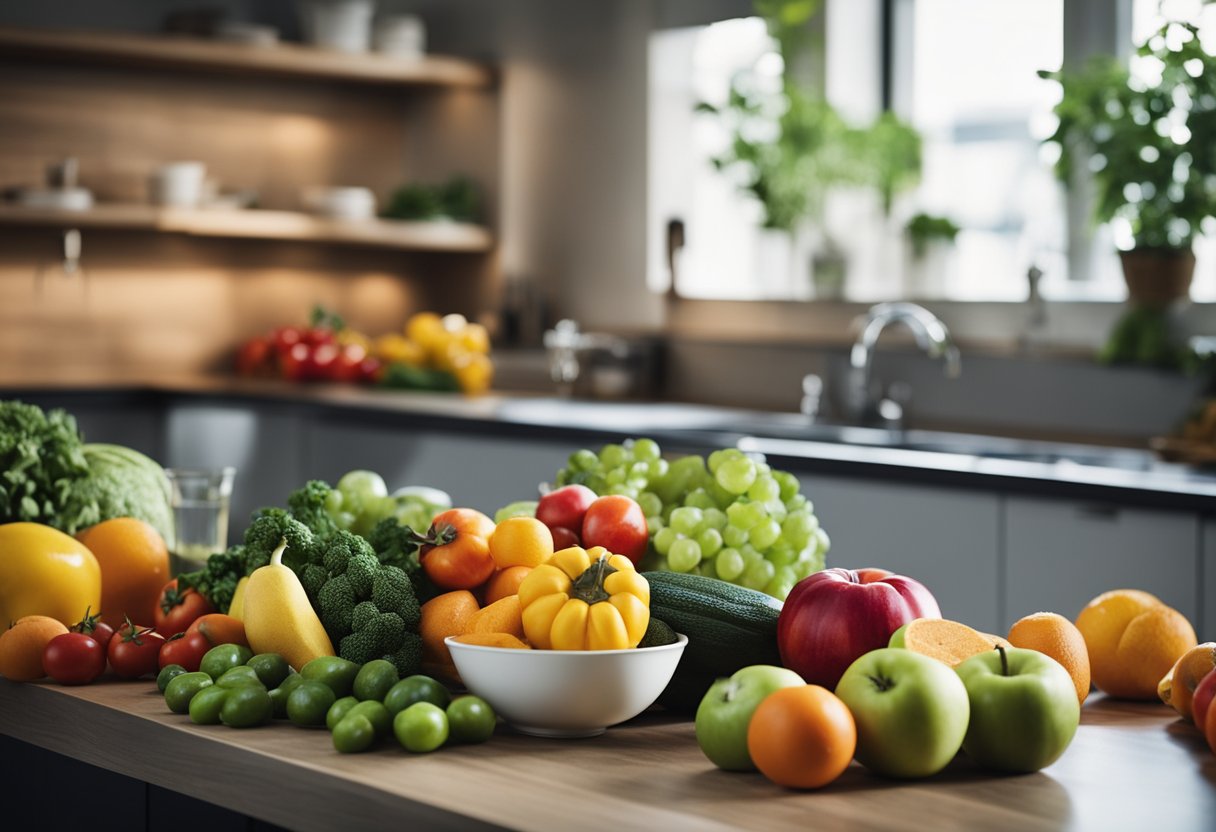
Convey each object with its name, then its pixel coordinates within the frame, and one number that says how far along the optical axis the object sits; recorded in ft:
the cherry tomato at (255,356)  18.02
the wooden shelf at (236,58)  16.30
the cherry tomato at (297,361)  17.47
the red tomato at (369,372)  17.66
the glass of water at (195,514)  6.42
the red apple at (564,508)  5.38
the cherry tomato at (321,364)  17.49
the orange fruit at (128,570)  5.90
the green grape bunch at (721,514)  5.45
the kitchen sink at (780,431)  12.05
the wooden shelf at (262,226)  16.49
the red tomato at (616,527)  5.34
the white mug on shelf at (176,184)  16.88
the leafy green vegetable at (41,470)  6.18
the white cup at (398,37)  18.21
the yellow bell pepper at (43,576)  5.47
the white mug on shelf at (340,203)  17.84
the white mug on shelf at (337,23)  17.89
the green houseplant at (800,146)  15.05
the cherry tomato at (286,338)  17.65
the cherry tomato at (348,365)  17.54
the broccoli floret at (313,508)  5.41
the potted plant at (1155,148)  12.03
